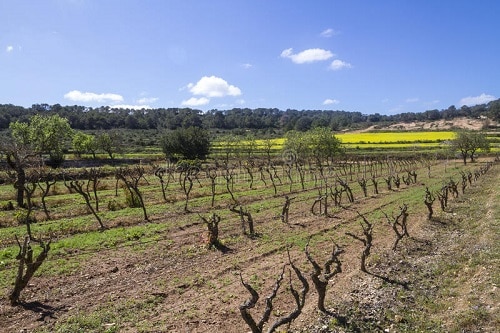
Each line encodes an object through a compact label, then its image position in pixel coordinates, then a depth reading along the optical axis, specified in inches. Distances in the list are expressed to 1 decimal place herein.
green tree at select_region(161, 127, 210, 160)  3176.7
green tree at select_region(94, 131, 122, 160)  3184.1
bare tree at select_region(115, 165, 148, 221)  1003.3
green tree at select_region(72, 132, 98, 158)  3107.5
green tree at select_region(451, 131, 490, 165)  2711.6
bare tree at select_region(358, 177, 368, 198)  1343.5
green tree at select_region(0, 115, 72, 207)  2449.6
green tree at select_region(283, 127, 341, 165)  2647.6
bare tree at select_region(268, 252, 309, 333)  352.5
